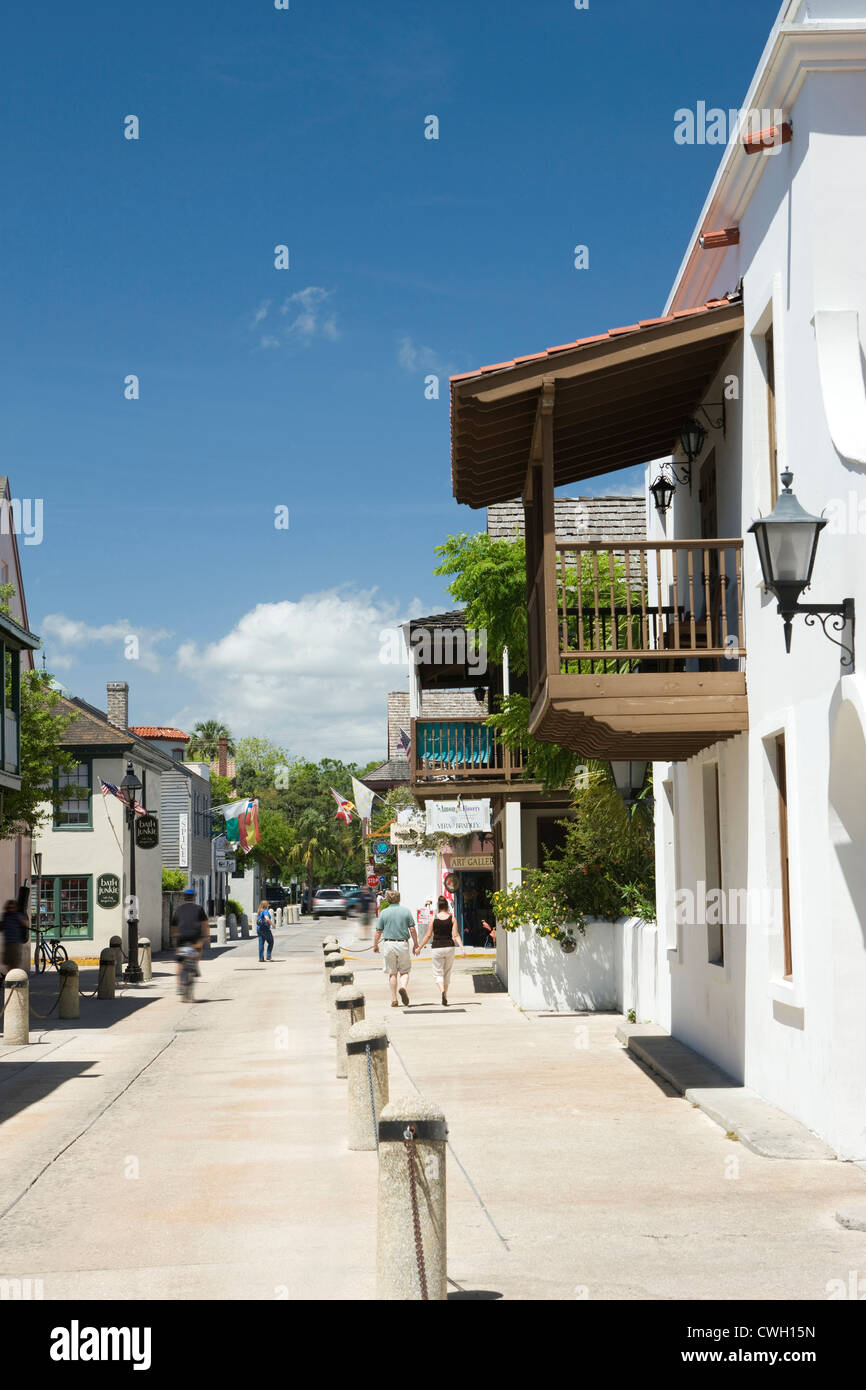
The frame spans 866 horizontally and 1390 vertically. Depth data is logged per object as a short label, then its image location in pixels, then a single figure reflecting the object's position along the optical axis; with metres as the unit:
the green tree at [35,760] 25.73
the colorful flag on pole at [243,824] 53.55
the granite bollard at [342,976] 15.38
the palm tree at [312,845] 97.19
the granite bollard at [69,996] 20.27
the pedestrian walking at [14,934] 20.25
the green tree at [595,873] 19.44
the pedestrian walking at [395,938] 20.41
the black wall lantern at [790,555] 8.03
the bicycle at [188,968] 22.78
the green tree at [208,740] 115.19
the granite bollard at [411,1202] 5.42
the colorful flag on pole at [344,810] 54.00
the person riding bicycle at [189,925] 22.17
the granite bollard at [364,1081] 9.50
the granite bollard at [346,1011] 13.09
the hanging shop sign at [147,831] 34.47
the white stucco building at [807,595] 8.51
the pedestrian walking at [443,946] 21.19
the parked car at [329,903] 81.88
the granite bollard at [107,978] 24.03
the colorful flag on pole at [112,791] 32.29
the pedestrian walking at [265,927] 36.72
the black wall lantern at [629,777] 17.03
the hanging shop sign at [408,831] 38.72
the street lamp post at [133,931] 28.34
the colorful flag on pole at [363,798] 51.72
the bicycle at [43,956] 30.88
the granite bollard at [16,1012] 16.77
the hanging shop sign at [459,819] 34.38
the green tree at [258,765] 105.00
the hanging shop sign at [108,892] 38.62
